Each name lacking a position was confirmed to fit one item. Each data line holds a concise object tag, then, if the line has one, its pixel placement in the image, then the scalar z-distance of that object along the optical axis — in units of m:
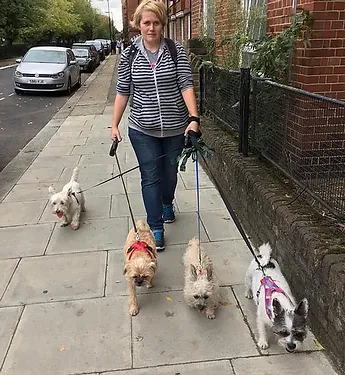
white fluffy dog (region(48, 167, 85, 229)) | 4.92
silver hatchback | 17.44
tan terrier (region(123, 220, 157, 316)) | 3.39
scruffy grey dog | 3.29
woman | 3.87
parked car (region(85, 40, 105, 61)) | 46.29
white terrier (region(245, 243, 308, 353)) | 2.71
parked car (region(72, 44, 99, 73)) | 28.30
